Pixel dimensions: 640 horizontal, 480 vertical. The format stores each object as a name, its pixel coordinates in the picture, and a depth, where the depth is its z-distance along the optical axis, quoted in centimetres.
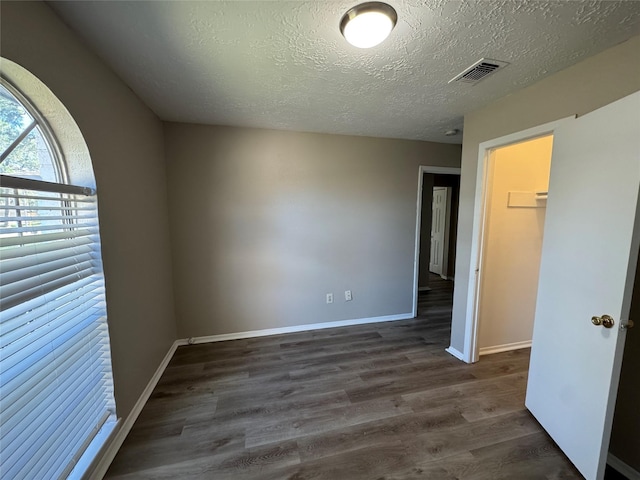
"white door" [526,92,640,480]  117
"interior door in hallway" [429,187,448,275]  568
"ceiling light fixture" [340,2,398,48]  110
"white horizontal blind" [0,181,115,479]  99
